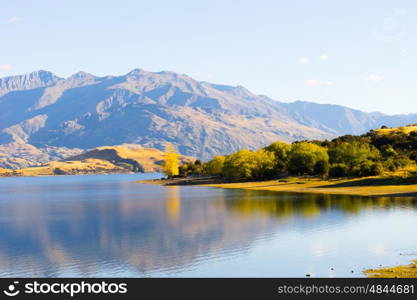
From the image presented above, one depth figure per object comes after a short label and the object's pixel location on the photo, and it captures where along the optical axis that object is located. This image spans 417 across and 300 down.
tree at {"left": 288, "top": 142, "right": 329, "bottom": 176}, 188.25
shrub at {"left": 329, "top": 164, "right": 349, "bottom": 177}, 176.00
